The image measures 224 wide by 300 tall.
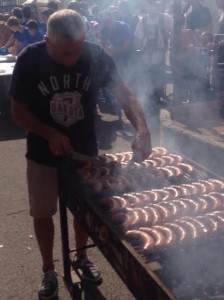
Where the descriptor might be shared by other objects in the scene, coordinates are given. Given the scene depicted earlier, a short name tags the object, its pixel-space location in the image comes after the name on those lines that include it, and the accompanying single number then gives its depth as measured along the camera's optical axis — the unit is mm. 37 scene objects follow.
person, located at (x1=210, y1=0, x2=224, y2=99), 8500
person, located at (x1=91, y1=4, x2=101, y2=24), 12948
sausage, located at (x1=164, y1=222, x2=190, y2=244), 2521
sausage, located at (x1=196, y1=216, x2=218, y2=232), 2619
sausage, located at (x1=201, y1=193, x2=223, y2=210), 2932
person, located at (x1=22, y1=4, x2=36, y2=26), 11977
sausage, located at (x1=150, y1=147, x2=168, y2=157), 3893
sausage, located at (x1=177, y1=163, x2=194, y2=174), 3531
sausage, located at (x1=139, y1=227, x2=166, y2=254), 2484
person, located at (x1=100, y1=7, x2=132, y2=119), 8758
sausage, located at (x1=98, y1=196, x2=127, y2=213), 2863
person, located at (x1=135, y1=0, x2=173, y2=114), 9695
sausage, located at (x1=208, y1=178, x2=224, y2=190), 3178
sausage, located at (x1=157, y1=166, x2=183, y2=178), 3445
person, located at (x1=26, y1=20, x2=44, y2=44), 10055
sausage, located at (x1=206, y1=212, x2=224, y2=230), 2649
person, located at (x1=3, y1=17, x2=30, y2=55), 10625
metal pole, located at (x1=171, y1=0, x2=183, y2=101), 8438
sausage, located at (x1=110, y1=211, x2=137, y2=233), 2648
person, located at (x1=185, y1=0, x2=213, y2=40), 9758
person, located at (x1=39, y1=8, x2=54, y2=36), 10414
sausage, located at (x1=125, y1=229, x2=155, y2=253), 2503
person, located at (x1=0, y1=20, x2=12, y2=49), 11938
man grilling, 3117
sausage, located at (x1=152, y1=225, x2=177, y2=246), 2504
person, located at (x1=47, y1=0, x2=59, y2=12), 10773
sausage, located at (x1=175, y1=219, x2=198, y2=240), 2553
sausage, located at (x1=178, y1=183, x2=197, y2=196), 3123
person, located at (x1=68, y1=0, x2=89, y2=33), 9894
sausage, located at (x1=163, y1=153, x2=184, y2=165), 3659
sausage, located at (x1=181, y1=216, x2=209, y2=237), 2582
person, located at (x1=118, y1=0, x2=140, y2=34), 10116
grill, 2229
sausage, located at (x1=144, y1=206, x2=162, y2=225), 2781
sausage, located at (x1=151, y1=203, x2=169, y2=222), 2825
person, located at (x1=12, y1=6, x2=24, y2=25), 12699
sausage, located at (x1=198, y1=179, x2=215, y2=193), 3145
